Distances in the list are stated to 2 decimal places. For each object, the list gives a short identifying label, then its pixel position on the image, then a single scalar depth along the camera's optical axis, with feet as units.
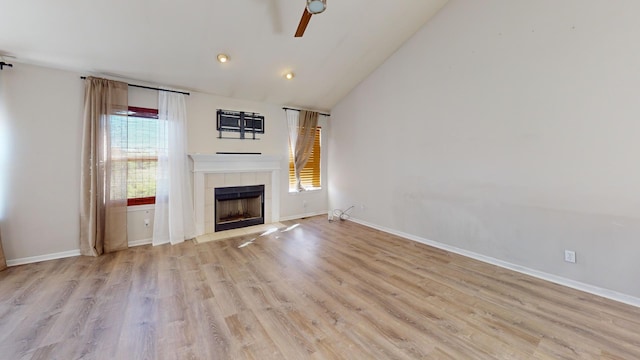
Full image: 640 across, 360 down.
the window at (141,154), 12.17
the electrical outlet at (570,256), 8.74
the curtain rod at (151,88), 12.31
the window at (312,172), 18.34
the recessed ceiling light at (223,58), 11.64
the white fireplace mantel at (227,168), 14.07
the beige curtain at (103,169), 11.03
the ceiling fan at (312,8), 7.08
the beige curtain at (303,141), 18.02
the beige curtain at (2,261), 9.66
